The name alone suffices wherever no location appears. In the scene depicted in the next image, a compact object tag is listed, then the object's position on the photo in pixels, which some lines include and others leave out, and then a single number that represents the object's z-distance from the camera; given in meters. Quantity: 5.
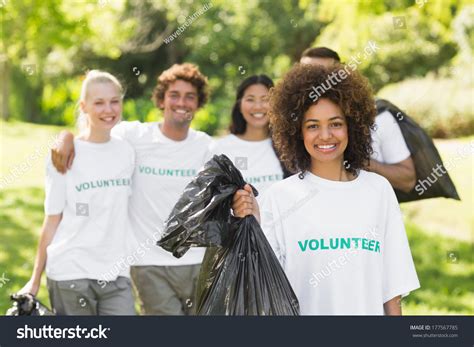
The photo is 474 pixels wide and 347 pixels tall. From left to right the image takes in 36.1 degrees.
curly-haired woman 2.77
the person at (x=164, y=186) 4.39
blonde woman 3.95
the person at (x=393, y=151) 3.98
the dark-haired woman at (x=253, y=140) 4.27
